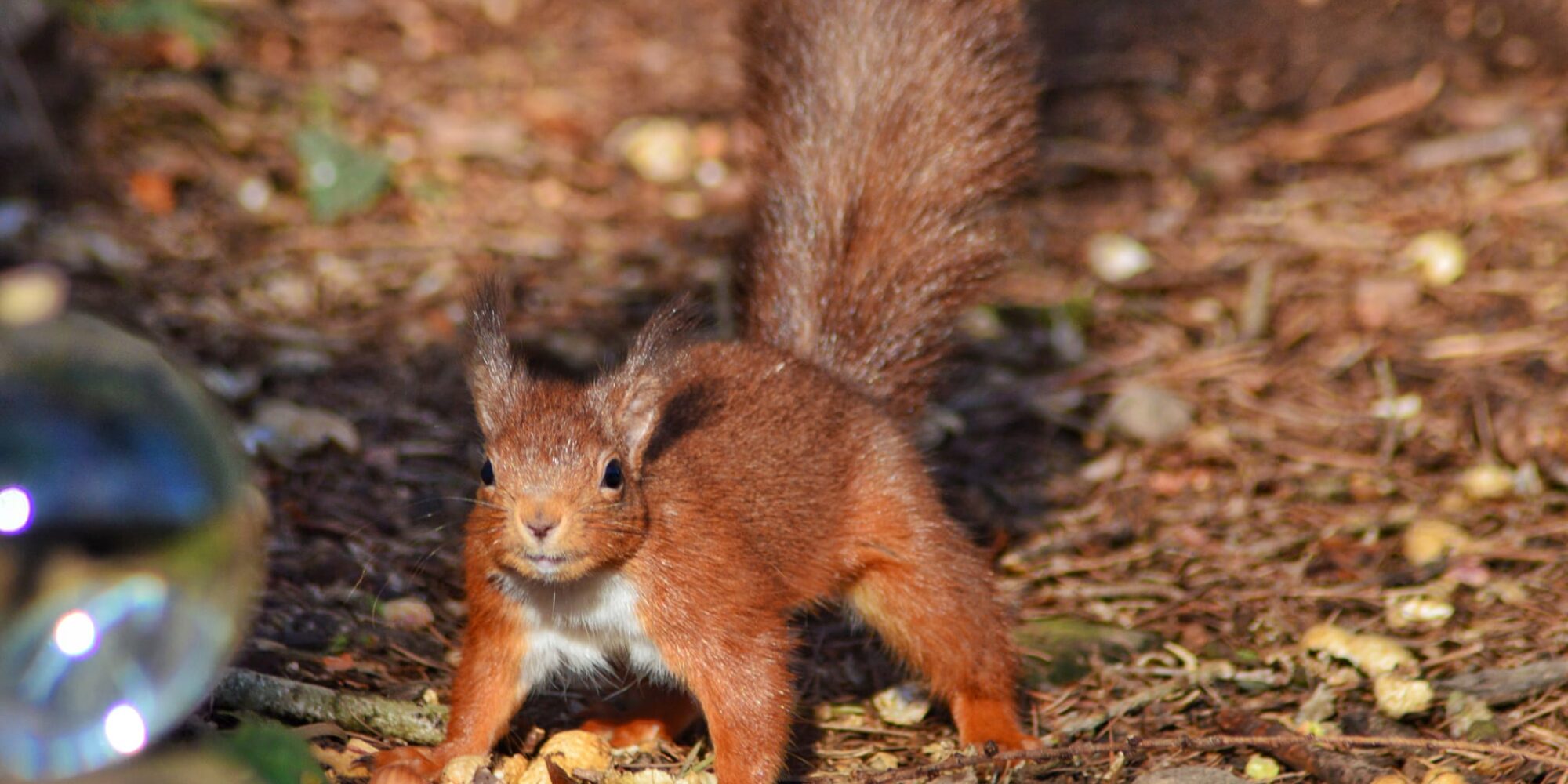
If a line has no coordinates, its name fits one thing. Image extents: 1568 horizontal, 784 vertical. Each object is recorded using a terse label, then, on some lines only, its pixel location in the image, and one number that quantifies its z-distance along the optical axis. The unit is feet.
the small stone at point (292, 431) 23.84
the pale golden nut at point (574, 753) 17.93
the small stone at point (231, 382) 25.13
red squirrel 17.11
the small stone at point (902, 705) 20.80
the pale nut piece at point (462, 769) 17.24
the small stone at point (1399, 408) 27.12
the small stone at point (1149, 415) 27.37
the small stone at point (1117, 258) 32.71
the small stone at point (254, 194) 31.24
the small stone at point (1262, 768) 18.39
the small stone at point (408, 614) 20.61
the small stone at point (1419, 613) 21.75
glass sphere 15.06
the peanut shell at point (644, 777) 17.83
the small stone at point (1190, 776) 17.92
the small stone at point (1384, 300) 30.01
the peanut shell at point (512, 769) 17.78
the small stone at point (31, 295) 16.81
